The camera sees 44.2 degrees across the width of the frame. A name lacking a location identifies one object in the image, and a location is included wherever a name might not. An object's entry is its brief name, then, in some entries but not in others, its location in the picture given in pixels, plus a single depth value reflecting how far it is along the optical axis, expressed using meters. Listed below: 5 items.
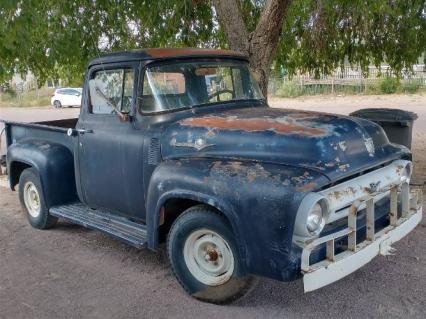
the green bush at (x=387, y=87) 28.38
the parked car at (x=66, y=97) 31.03
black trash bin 7.11
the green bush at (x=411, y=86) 28.67
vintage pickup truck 3.38
